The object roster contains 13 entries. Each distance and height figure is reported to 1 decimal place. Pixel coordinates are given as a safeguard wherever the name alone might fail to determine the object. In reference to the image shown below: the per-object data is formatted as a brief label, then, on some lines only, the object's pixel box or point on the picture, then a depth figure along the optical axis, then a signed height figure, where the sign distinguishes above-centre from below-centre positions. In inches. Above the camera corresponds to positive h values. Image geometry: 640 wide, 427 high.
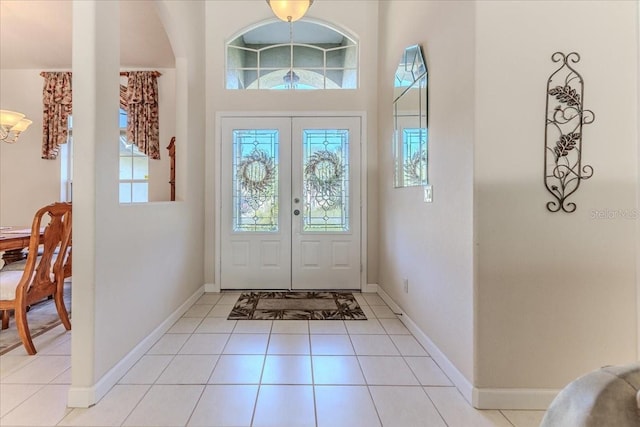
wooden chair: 88.0 -20.5
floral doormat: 120.3 -40.2
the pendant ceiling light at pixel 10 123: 119.3 +32.7
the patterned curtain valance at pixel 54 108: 175.0 +54.5
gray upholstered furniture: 24.6 -15.3
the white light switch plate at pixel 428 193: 88.1 +4.4
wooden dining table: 98.0 -10.7
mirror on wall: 95.1 +29.7
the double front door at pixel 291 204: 153.9 +2.2
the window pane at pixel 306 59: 157.8 +73.4
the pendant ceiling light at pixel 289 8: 79.9 +50.7
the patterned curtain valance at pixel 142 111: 174.9 +52.8
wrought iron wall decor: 64.4 +17.2
